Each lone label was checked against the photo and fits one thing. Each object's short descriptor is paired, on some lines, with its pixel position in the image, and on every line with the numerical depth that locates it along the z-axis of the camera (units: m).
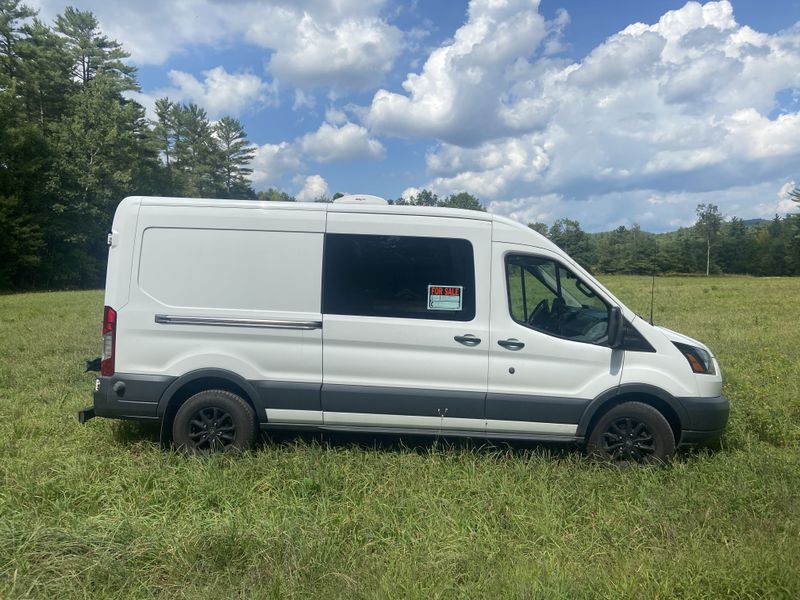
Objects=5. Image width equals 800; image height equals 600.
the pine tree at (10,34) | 38.62
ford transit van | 4.81
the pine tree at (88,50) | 44.09
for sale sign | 4.84
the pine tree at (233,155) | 64.06
